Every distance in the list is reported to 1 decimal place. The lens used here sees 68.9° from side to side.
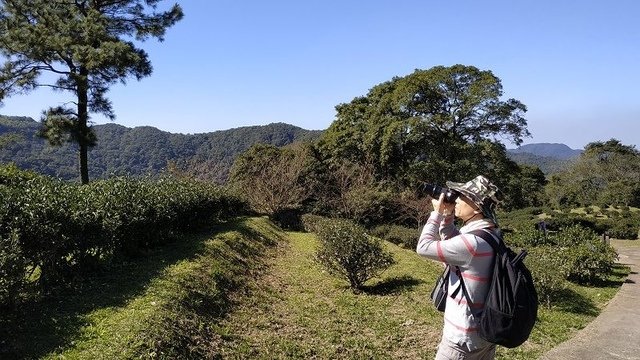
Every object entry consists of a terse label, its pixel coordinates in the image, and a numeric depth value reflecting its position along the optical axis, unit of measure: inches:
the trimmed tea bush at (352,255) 351.3
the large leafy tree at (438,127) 857.5
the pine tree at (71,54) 575.5
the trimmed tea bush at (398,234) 681.4
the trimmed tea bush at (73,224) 208.5
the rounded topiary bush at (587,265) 444.8
